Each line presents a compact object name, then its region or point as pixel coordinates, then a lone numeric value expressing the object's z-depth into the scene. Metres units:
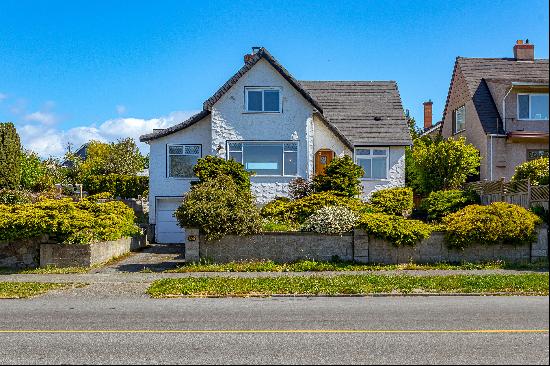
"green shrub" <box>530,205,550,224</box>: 15.62
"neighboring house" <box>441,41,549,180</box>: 32.38
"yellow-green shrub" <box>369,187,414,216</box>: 28.17
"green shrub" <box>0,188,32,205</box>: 29.30
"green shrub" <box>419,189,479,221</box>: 25.84
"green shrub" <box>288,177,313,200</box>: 28.50
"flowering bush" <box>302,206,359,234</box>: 20.50
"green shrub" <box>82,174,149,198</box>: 37.95
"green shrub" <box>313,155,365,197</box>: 27.91
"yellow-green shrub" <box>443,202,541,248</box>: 19.30
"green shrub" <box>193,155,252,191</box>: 26.22
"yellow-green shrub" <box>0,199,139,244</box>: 20.66
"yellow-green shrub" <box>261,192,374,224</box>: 24.80
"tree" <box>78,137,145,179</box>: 44.31
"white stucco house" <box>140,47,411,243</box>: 29.75
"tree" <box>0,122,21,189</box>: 34.22
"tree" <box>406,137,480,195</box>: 31.64
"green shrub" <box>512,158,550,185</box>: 23.88
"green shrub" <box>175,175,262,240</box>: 20.48
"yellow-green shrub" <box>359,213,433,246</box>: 19.97
